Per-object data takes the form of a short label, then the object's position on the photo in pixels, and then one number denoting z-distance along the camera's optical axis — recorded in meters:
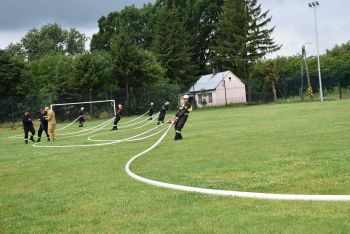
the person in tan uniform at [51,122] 23.08
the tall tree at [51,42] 95.62
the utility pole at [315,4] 53.60
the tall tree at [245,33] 69.12
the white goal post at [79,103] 47.92
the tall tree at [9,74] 53.03
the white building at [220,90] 65.22
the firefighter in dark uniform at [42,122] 24.18
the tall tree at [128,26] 83.03
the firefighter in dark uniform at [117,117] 28.05
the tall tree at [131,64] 58.16
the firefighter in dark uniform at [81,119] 35.28
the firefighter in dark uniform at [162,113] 29.97
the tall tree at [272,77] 60.11
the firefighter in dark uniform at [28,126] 24.06
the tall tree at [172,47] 69.50
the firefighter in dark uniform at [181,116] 18.02
